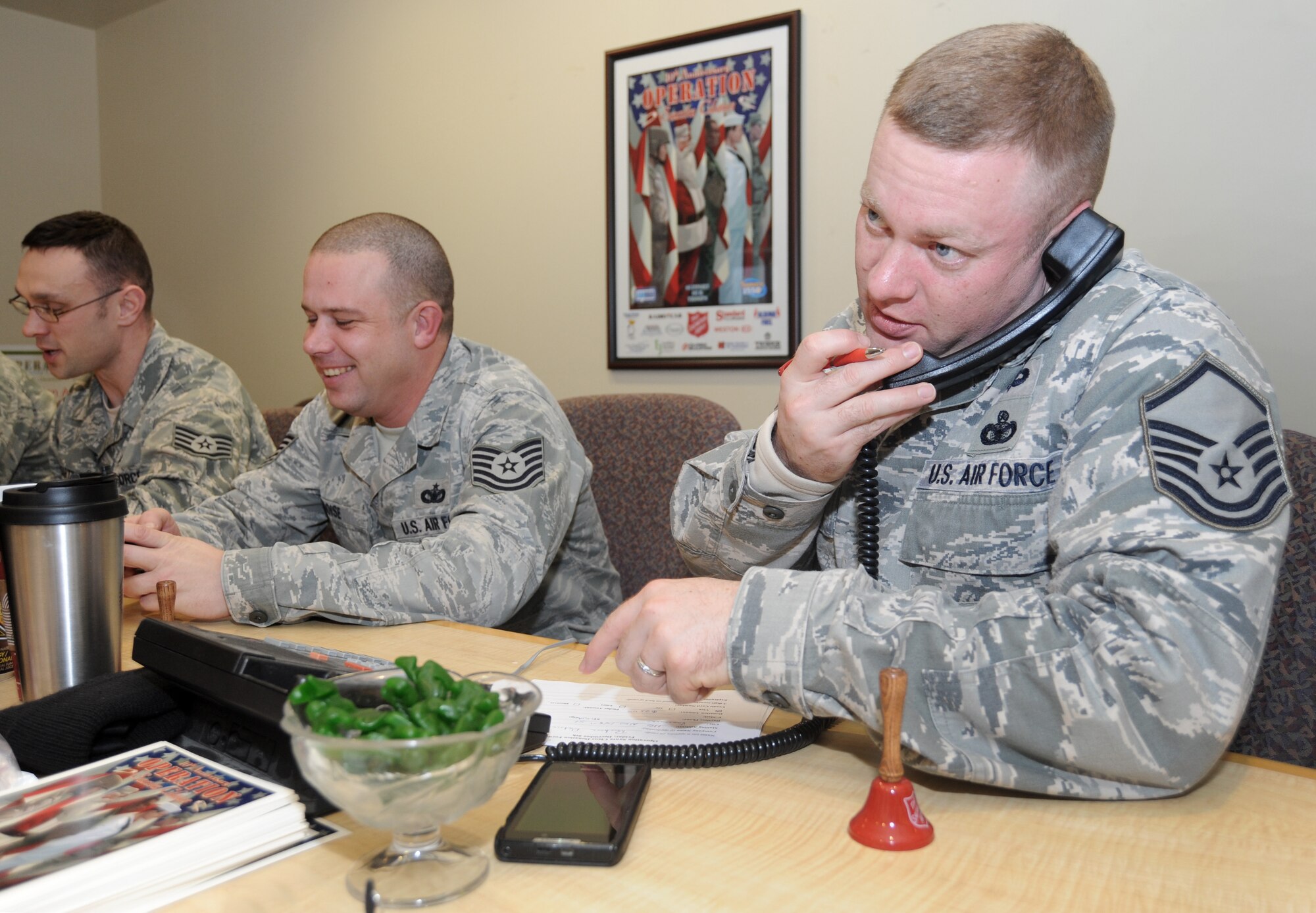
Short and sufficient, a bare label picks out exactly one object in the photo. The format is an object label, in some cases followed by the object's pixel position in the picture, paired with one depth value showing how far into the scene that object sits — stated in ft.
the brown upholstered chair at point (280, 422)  9.37
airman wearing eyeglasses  8.37
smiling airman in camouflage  5.14
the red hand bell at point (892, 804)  2.36
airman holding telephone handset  2.56
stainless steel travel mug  3.35
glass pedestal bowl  1.86
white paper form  3.07
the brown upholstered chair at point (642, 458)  6.19
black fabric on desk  2.79
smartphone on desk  2.30
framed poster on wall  8.82
